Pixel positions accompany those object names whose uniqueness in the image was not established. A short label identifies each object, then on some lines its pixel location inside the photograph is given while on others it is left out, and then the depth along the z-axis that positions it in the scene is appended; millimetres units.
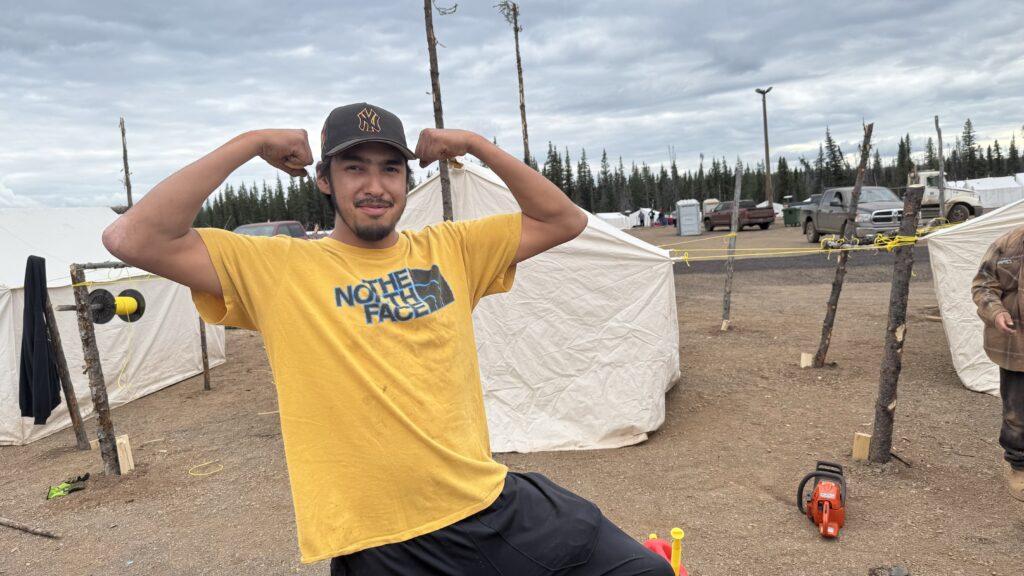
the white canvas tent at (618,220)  45059
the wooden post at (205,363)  8344
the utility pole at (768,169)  32875
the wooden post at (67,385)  6074
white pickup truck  19703
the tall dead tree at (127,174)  17375
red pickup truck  32094
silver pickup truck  16797
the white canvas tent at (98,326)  6875
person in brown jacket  3566
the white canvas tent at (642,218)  51747
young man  1471
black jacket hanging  5828
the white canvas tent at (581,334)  5457
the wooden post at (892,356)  4512
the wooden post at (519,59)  18859
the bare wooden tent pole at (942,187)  18500
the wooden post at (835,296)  7062
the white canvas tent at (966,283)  5902
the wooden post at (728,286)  9461
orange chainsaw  3611
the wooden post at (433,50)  6285
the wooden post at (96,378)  5406
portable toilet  32750
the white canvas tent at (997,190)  38625
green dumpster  34531
